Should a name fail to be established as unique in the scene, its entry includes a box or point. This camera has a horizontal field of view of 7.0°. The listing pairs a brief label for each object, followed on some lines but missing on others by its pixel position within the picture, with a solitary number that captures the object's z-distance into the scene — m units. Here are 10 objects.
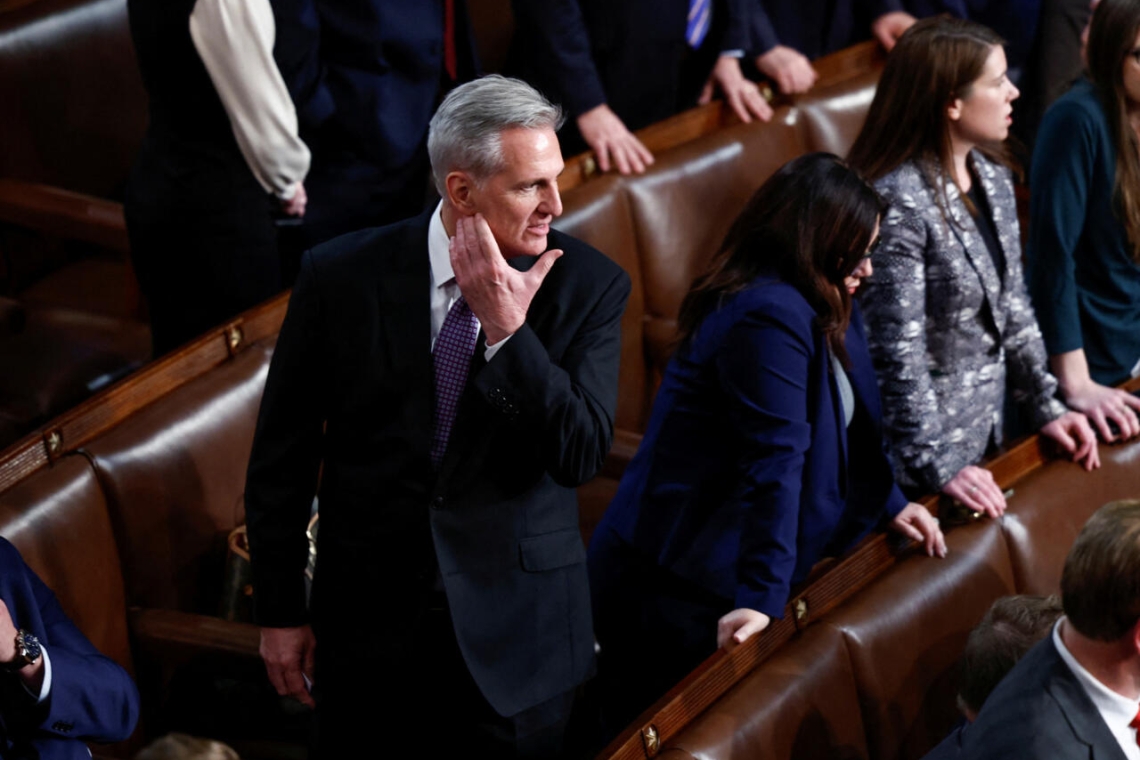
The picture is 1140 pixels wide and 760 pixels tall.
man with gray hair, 12.57
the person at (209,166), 13.57
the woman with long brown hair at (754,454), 12.92
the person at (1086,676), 12.36
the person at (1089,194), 13.53
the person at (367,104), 13.92
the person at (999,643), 12.69
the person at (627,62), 14.24
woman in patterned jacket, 13.22
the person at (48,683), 12.56
